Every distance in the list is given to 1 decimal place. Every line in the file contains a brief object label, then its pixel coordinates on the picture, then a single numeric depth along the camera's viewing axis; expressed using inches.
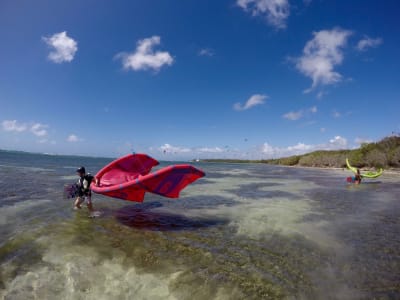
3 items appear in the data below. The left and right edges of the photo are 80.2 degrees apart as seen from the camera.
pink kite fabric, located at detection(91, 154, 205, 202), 265.3
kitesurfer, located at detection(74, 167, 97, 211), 322.0
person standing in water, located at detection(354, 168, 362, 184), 769.6
